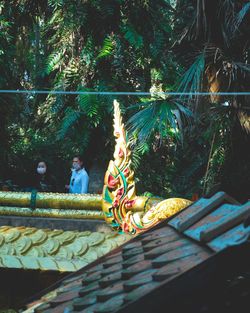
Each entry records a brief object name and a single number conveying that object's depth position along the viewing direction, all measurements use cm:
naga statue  769
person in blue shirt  1088
